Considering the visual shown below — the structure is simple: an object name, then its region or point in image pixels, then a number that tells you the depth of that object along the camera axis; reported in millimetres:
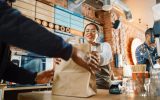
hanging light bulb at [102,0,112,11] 4254
